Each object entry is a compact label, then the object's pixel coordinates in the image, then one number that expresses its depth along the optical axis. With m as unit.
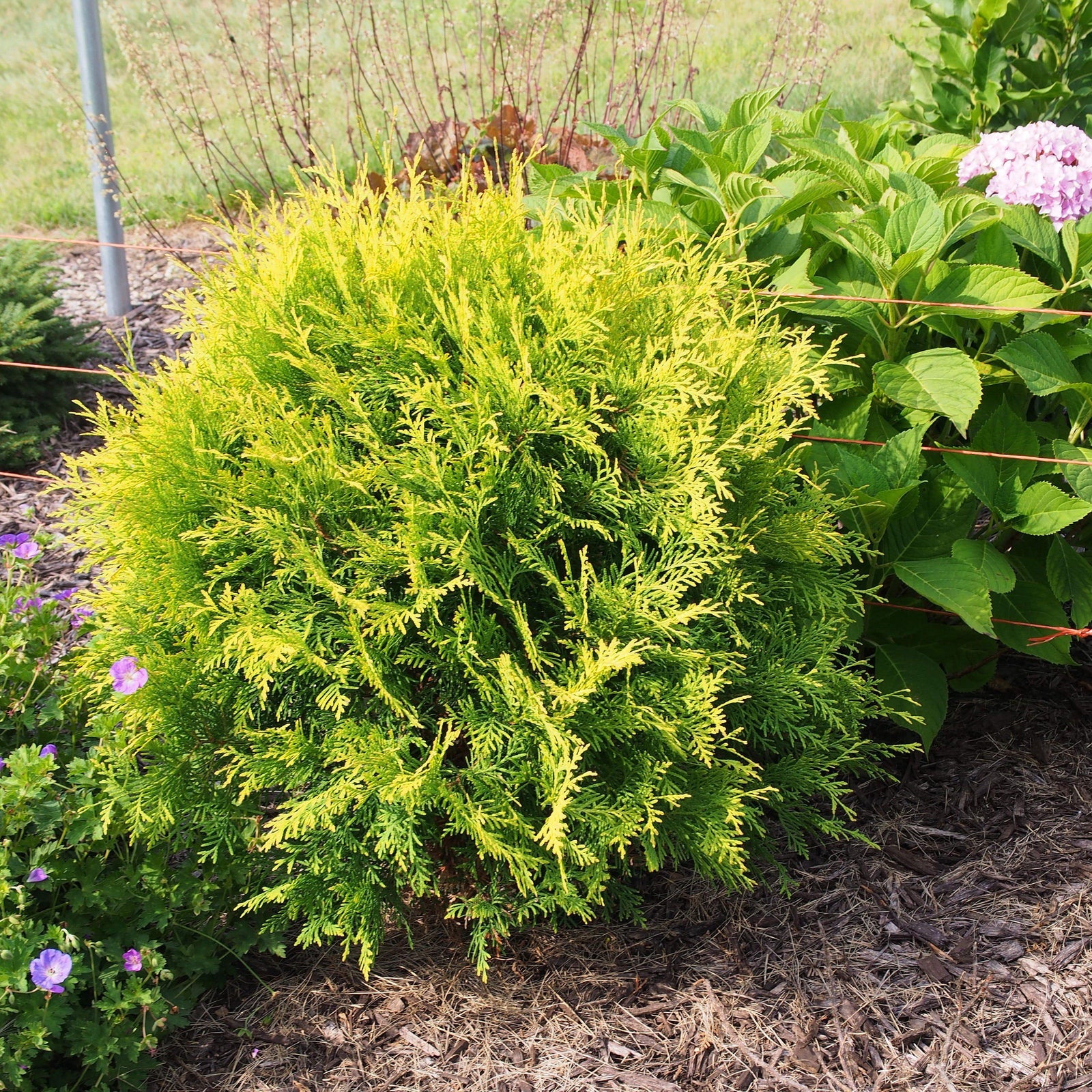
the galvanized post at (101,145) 4.31
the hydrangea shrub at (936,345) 2.32
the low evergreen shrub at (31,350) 3.73
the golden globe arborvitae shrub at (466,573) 1.77
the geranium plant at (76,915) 1.81
